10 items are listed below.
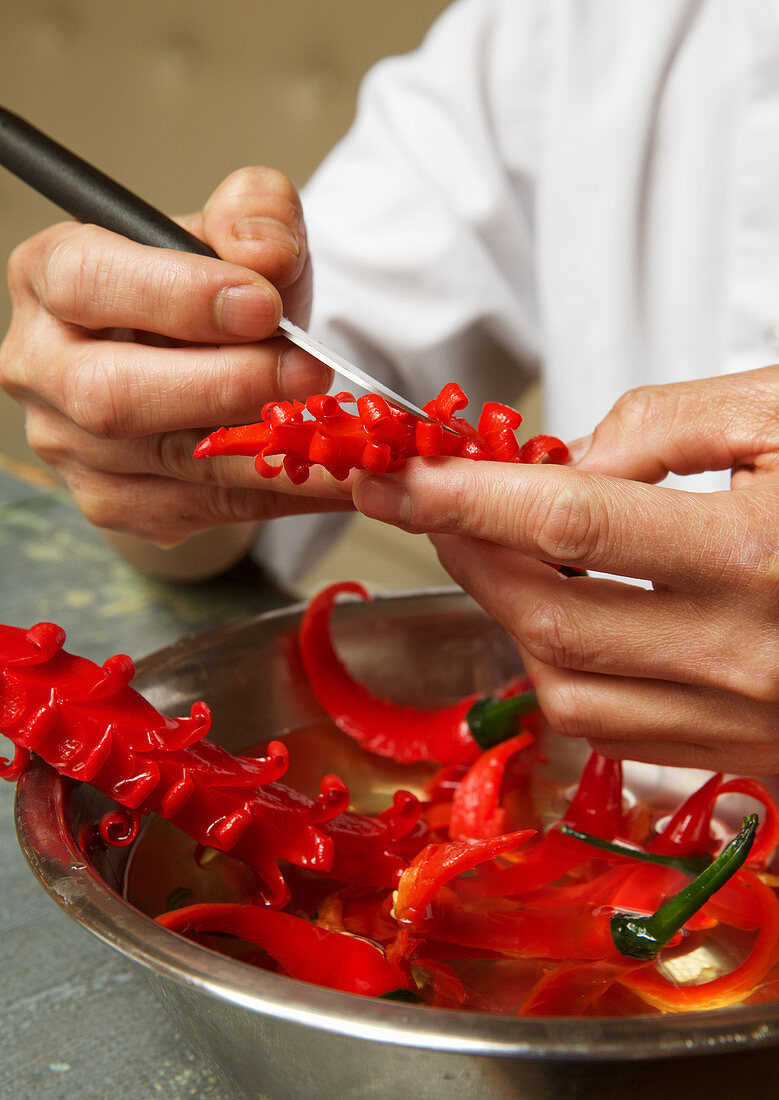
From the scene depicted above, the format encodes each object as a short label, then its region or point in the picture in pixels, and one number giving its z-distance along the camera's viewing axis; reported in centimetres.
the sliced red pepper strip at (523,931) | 35
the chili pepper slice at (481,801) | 42
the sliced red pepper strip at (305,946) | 32
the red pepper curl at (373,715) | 50
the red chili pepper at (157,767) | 35
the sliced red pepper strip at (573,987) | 32
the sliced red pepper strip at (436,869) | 34
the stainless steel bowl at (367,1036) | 24
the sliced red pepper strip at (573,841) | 39
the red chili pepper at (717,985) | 33
